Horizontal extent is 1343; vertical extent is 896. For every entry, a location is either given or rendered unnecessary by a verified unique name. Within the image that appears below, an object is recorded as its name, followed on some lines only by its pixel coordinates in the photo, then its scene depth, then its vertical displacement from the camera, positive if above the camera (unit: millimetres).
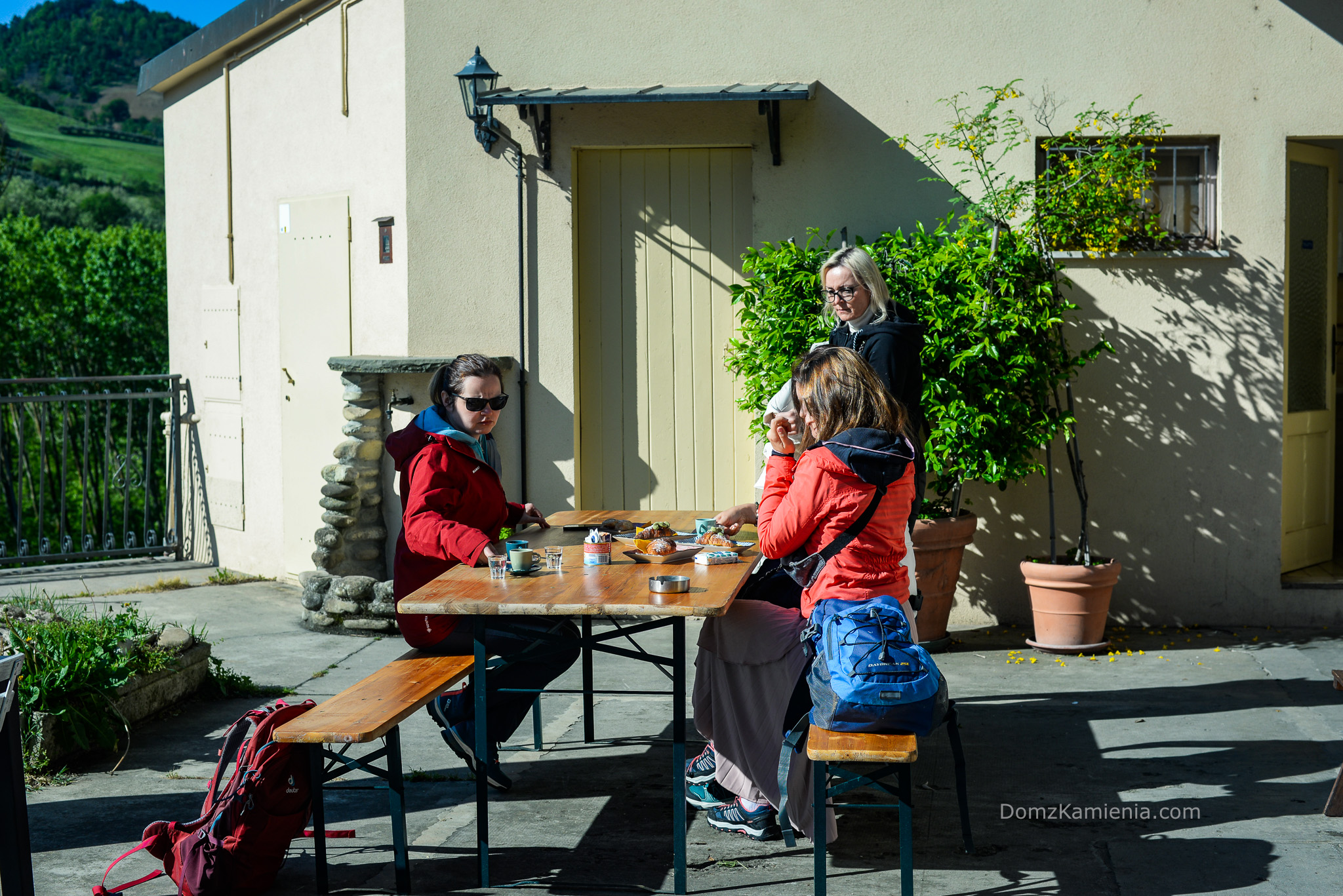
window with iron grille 6516 +1174
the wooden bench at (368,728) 3232 -860
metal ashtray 3408 -499
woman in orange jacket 3420 -465
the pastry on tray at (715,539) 4113 -449
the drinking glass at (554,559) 3824 -472
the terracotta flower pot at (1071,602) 6020 -996
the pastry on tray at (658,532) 4273 -434
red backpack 3328 -1179
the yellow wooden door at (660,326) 6875 +501
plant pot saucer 6066 -1232
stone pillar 6973 -440
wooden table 3279 -529
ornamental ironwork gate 8562 -632
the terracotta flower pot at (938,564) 5969 -788
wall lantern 6547 +1807
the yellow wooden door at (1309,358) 6719 +276
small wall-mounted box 7145 +1044
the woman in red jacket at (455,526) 3971 -379
